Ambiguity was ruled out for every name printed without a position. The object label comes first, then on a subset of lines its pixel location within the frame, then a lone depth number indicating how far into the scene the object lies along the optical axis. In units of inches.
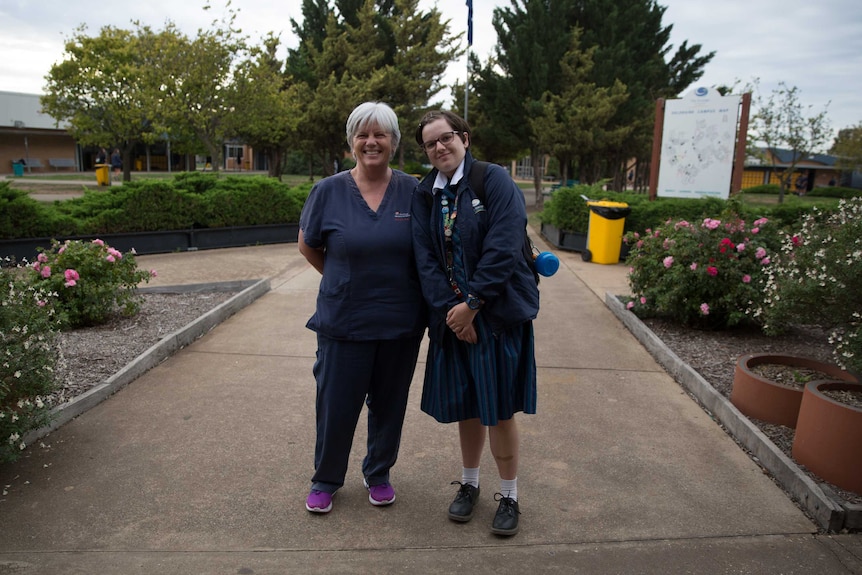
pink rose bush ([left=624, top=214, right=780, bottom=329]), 232.8
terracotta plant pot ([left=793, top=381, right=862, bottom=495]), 123.0
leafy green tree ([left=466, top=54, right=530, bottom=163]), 893.2
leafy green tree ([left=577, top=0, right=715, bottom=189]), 873.5
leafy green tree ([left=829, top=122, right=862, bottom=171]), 1433.3
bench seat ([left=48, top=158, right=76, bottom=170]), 1642.5
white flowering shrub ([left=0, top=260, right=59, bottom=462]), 126.2
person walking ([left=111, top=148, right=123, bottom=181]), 1499.8
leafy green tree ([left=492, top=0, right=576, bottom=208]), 848.9
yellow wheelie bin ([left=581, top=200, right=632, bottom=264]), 426.6
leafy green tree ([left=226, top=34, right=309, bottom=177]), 877.8
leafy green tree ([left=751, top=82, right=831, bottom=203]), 1212.5
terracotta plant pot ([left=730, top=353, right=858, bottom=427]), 154.4
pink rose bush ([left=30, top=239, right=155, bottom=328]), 228.4
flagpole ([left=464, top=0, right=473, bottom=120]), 622.0
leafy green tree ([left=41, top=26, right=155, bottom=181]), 993.5
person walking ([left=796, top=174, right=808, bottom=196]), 2049.7
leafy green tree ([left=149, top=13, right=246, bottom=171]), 838.5
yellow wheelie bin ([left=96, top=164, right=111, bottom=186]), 1076.5
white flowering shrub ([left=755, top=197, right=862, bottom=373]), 146.7
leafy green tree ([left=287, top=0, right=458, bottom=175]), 1000.2
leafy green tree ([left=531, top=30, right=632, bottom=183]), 828.0
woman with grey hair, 112.0
